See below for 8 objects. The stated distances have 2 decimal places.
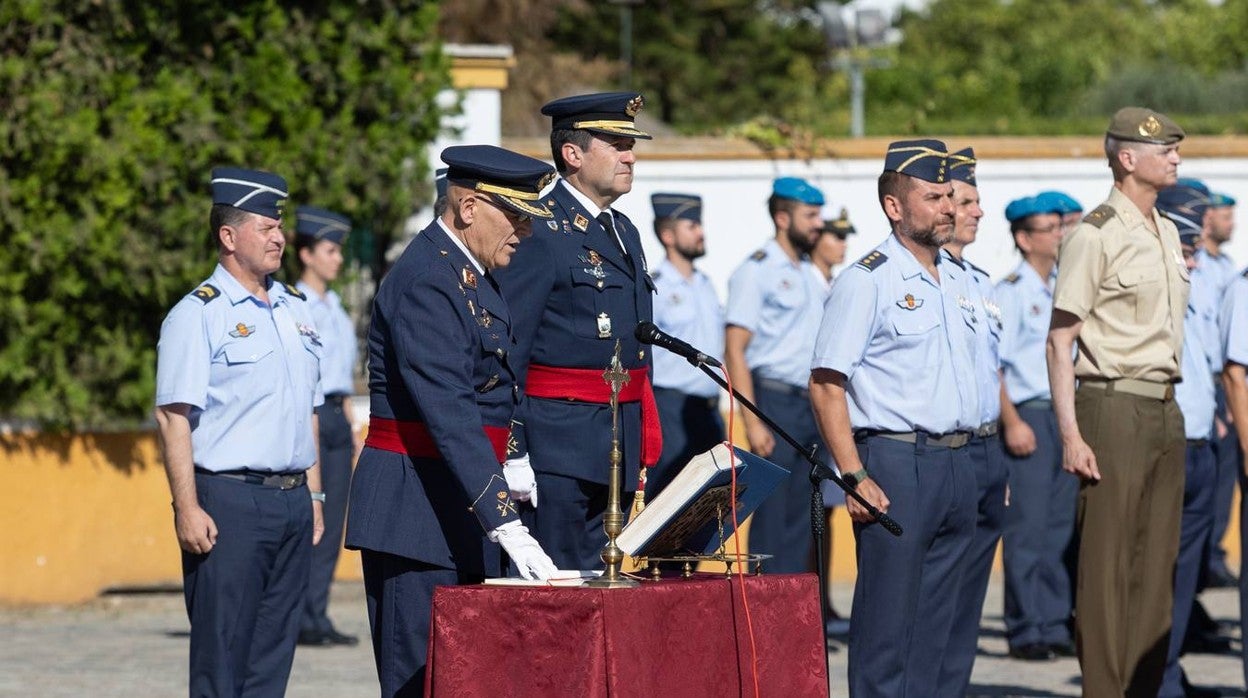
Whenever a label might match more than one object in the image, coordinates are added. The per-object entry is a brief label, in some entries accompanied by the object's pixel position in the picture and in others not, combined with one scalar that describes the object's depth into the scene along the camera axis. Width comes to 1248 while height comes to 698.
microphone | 11.66
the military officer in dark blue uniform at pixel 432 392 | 11.68
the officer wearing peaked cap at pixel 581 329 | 13.86
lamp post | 34.81
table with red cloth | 10.78
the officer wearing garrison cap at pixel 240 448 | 14.18
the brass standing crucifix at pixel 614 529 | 11.03
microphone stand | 11.80
